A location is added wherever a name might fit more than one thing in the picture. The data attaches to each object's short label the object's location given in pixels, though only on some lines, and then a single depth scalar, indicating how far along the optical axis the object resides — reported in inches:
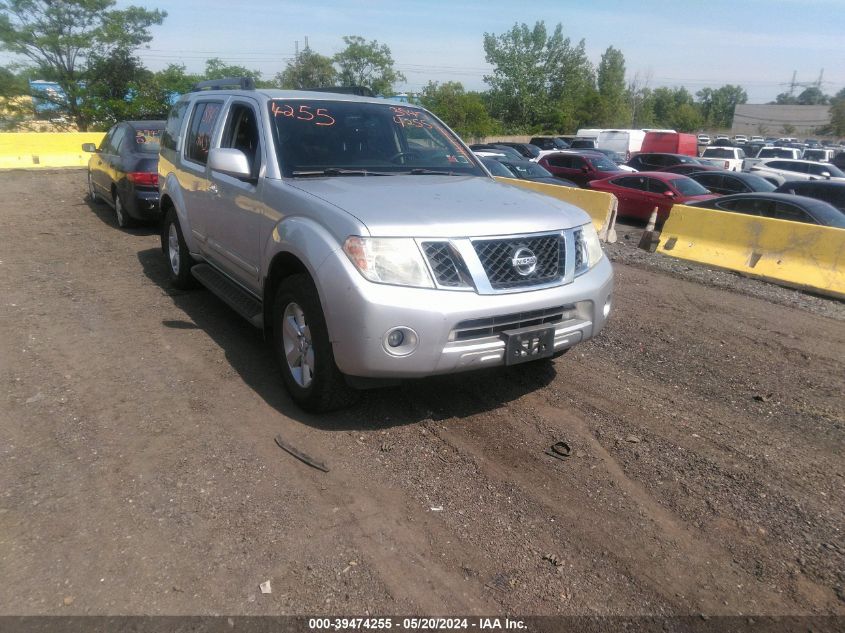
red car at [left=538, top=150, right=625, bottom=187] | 755.4
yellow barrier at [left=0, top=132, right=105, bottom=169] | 744.3
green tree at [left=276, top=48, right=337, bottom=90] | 2102.6
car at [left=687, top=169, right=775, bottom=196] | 641.0
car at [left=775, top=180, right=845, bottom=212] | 530.6
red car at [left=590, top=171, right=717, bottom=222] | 572.7
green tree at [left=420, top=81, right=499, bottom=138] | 1941.4
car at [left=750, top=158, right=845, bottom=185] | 892.6
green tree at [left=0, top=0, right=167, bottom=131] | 1234.0
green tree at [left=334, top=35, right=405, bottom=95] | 2098.9
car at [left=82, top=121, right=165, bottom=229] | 391.2
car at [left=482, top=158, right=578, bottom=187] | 642.8
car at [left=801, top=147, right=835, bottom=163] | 1400.1
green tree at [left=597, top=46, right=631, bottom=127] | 2751.0
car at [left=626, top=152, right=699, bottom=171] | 988.6
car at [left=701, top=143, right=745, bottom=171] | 1257.4
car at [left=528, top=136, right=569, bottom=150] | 1574.8
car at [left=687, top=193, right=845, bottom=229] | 421.4
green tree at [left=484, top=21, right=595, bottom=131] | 2650.1
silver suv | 142.0
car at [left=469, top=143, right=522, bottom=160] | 975.8
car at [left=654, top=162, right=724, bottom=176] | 859.4
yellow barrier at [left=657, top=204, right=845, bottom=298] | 339.6
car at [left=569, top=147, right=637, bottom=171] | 1116.7
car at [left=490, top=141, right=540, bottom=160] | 1290.4
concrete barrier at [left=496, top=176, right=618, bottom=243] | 471.8
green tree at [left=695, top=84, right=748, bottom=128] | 4818.2
